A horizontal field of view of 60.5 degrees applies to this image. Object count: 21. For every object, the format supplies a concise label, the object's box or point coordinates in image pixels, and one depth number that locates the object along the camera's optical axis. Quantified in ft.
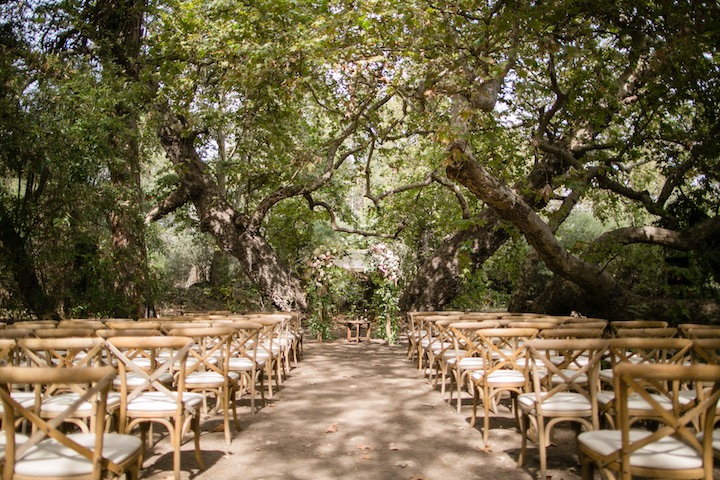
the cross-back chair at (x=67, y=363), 12.47
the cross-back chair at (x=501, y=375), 16.79
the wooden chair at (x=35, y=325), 20.21
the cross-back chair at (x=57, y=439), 8.59
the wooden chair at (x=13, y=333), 15.44
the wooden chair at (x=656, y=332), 16.45
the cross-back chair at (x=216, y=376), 16.71
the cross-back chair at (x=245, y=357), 20.77
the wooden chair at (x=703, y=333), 15.76
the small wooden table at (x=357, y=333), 50.48
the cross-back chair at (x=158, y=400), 12.61
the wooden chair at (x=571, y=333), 16.34
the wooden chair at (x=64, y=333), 15.85
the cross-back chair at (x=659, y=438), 8.93
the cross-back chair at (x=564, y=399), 12.95
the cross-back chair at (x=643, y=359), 12.67
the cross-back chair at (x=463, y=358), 20.52
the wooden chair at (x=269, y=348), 24.40
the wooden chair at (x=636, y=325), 19.86
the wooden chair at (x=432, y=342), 25.54
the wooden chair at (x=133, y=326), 19.02
